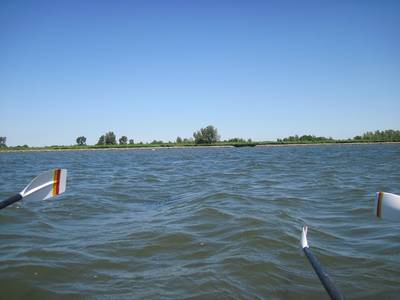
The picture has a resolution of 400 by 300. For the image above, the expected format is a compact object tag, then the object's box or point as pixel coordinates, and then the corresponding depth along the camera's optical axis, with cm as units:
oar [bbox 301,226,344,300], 245
